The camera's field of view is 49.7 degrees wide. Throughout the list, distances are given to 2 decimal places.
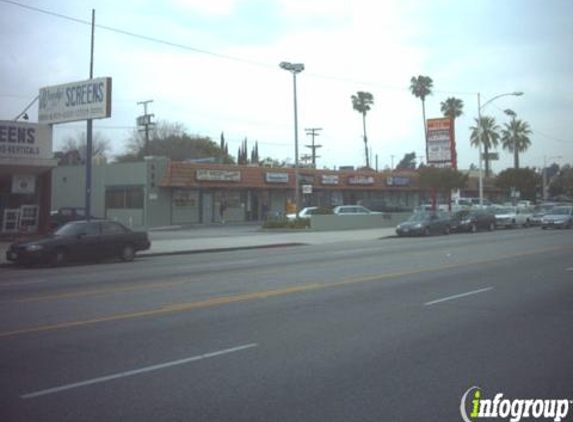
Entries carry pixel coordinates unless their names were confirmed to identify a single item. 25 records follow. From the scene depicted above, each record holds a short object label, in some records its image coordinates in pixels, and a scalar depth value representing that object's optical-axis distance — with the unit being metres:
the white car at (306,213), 44.83
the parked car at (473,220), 39.37
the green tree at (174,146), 78.56
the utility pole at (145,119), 63.38
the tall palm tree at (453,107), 77.87
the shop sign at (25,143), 28.09
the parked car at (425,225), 36.34
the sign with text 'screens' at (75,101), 28.48
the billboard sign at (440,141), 44.28
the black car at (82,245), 19.44
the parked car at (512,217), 44.66
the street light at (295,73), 37.88
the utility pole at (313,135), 87.14
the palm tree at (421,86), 77.62
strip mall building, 47.16
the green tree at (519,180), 69.12
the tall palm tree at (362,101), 82.68
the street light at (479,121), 43.41
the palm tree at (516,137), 79.06
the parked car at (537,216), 45.76
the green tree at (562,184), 110.06
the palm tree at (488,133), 79.81
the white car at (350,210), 44.97
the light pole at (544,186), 82.85
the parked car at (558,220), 40.78
